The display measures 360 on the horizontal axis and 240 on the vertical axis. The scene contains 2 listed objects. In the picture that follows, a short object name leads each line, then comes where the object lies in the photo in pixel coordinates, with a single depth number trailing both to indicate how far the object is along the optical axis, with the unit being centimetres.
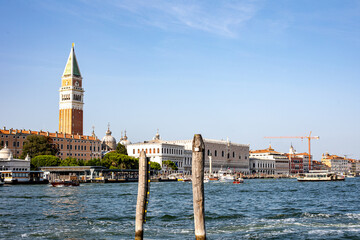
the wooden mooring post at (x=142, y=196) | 1421
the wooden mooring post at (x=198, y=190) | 1299
